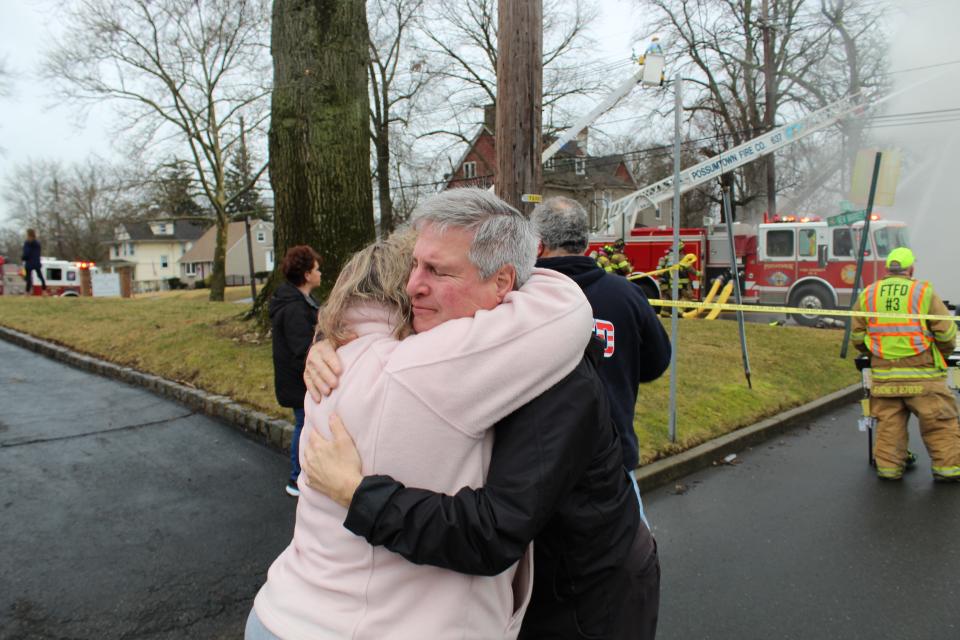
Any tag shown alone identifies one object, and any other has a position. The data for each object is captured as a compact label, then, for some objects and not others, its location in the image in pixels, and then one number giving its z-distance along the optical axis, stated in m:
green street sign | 14.77
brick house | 33.88
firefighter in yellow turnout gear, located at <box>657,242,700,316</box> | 17.52
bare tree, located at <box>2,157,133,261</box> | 64.38
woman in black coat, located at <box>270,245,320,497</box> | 4.41
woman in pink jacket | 1.23
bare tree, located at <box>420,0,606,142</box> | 30.47
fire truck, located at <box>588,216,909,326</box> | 15.51
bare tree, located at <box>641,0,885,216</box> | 26.59
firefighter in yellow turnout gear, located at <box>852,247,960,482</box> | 5.19
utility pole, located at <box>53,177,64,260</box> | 65.12
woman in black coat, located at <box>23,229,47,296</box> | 18.98
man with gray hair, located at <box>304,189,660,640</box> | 1.25
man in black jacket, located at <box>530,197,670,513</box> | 2.72
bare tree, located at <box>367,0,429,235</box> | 28.57
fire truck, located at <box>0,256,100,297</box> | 29.38
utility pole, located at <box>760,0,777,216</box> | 27.42
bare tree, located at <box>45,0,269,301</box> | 24.23
